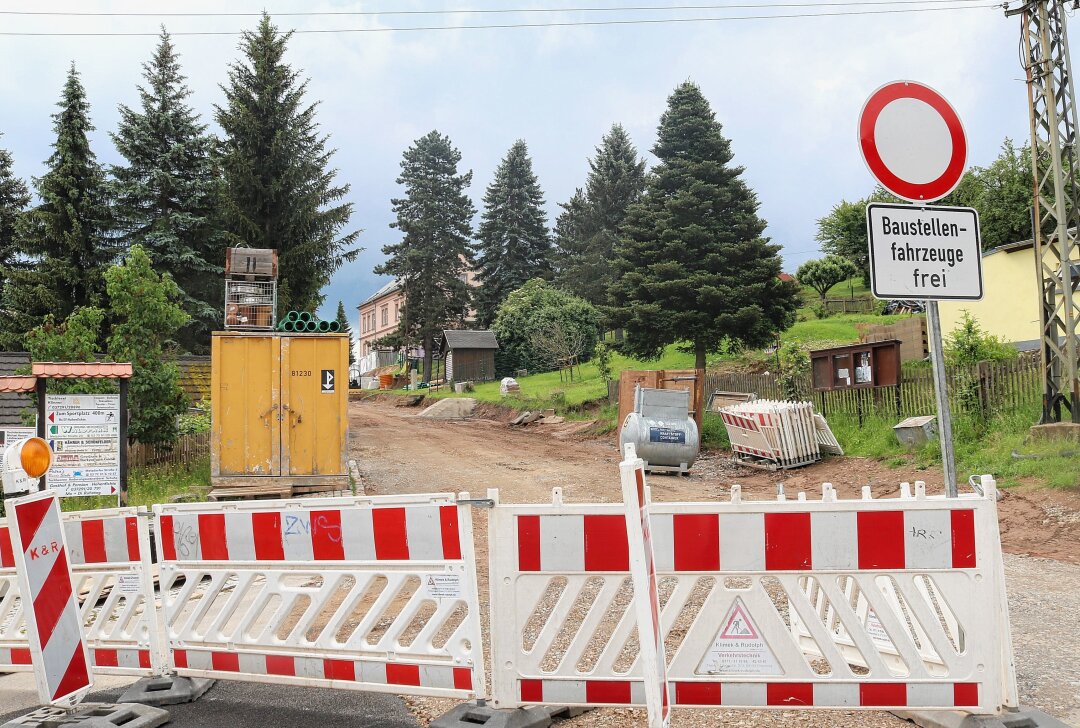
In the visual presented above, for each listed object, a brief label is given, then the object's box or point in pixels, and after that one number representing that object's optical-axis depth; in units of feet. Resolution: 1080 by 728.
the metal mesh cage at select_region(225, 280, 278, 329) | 45.21
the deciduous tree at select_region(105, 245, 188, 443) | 45.68
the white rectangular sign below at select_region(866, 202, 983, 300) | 12.97
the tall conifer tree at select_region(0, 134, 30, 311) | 115.24
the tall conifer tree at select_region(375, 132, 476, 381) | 193.16
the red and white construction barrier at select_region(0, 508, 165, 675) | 15.51
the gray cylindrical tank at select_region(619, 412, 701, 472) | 54.24
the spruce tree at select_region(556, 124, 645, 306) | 188.14
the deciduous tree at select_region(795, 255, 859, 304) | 196.54
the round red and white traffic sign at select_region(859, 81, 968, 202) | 13.75
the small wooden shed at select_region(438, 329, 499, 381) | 174.40
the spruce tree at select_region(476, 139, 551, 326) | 211.61
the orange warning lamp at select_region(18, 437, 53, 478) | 14.17
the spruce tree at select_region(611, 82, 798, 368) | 90.17
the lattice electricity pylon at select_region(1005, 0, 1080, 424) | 43.09
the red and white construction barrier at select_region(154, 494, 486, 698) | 12.96
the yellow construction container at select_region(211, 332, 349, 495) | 38.40
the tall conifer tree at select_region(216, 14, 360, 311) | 96.12
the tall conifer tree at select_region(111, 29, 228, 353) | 93.61
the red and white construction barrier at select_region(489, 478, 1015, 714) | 11.64
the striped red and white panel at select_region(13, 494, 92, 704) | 13.85
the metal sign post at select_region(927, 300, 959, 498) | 13.24
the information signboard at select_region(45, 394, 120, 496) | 33.17
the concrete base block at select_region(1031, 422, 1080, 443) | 41.55
